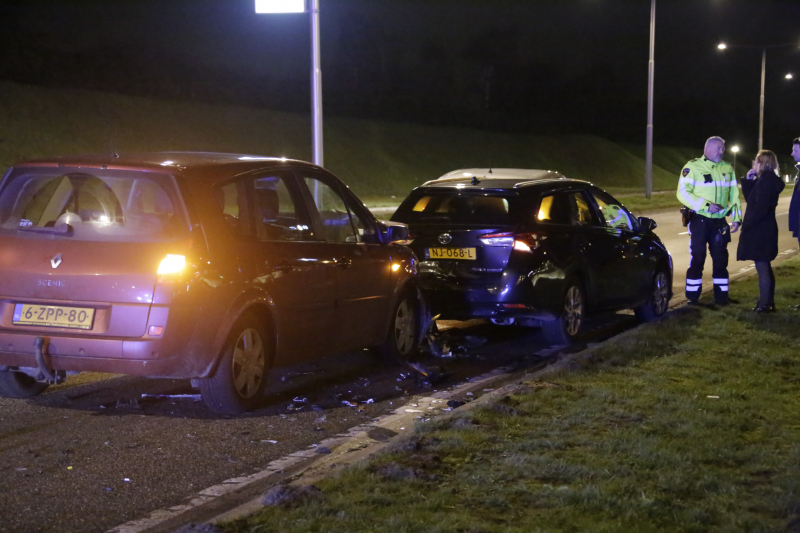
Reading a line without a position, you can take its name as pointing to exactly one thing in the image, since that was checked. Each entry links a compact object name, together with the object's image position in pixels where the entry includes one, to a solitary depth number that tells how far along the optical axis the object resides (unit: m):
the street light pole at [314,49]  13.27
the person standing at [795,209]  10.87
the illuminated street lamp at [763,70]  47.34
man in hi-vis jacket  11.32
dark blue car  8.95
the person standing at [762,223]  10.77
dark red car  6.07
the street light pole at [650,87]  33.54
